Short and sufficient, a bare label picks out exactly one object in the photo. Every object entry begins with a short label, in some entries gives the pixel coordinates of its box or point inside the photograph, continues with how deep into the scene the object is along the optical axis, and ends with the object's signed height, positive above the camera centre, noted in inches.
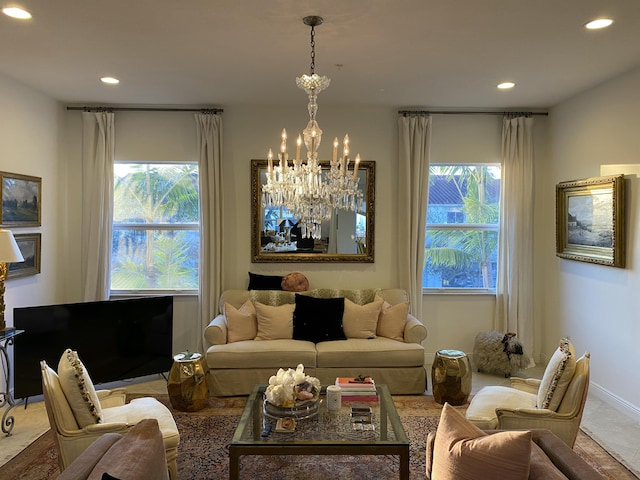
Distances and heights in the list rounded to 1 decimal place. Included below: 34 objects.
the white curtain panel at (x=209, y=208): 194.7 +9.6
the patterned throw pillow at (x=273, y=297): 186.4 -27.4
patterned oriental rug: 112.4 -60.3
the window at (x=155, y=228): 202.7 +0.9
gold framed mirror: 201.0 -1.6
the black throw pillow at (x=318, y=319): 175.3 -34.5
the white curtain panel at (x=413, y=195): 197.6 +15.7
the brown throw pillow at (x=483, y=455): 58.9 -29.8
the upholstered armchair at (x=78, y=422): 93.0 -40.5
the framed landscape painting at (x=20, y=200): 155.6 +10.8
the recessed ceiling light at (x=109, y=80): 160.1 +53.3
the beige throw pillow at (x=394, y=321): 177.8 -35.6
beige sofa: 163.2 -47.0
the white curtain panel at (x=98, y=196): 193.0 +14.3
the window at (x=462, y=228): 207.2 +1.4
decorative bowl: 111.6 -44.6
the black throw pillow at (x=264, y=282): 195.2 -22.2
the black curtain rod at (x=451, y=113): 198.2 +52.4
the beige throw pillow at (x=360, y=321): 177.9 -35.3
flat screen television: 149.4 -38.7
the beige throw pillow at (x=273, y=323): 174.7 -35.6
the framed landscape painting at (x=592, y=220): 152.4 +4.1
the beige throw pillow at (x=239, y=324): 173.8 -36.1
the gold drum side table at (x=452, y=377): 154.8 -50.0
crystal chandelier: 114.5 +12.6
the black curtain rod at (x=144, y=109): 194.4 +52.3
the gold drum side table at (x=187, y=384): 148.9 -50.7
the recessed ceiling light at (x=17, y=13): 107.3 +52.0
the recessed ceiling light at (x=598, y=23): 112.9 +52.5
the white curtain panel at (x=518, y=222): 199.3 +4.1
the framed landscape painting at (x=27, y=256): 162.7 -9.9
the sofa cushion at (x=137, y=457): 60.7 -32.1
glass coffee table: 97.6 -46.0
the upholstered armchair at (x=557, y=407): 100.8 -39.7
